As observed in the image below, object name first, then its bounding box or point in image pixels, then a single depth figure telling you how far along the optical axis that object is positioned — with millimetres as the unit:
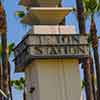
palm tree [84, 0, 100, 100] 27184
